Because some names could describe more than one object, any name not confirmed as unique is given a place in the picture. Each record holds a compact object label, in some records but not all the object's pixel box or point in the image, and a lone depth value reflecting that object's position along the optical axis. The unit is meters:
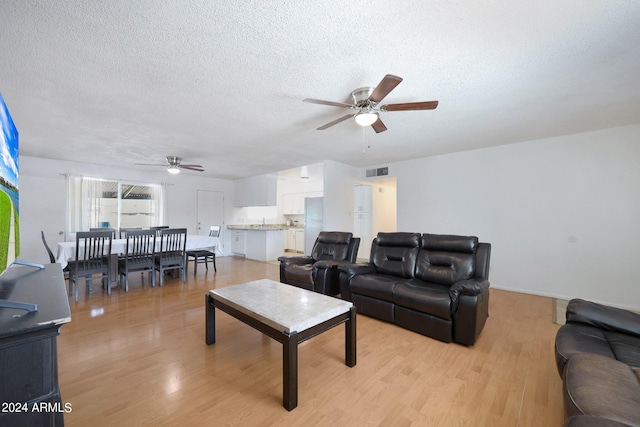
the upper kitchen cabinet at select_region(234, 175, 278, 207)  7.16
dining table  3.65
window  5.48
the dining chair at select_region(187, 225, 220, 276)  5.09
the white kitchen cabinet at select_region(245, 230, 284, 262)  6.80
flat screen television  1.15
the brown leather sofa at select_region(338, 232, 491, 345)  2.35
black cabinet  0.82
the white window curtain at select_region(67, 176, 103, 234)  5.41
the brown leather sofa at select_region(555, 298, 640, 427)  0.93
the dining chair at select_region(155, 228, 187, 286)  4.29
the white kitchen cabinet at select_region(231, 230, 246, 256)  7.57
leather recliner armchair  3.43
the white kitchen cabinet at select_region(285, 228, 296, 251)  8.39
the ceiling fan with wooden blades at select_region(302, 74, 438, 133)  2.09
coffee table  1.59
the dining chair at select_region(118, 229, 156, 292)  3.99
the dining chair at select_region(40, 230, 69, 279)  3.67
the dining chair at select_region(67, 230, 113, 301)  3.54
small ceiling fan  4.89
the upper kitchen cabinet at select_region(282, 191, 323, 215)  8.42
